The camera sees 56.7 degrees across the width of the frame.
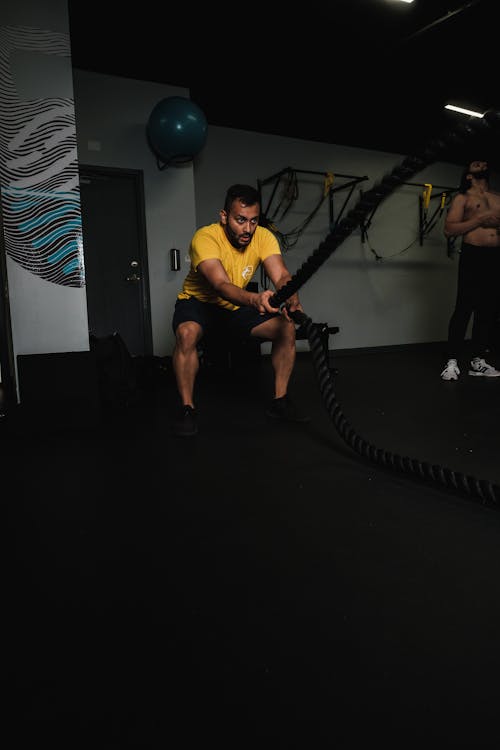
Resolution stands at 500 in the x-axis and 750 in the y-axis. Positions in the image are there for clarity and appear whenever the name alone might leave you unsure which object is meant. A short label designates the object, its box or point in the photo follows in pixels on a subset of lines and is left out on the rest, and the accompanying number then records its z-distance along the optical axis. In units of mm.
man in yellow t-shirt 1730
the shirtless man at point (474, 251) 2725
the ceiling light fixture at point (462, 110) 4172
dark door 3512
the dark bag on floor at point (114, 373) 2238
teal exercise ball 3166
